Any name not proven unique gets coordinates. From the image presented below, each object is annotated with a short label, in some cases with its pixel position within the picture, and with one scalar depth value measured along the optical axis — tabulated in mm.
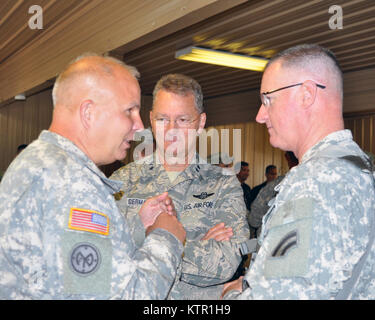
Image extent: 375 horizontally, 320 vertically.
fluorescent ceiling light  7051
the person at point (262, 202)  4429
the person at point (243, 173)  9047
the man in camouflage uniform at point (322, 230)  1186
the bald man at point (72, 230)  1242
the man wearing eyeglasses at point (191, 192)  2031
